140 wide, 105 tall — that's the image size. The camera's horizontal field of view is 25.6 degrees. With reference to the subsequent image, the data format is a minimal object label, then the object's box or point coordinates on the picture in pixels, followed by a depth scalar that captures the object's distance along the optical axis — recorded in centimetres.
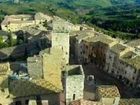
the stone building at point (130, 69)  5153
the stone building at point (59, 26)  5001
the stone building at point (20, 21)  8444
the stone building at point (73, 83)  3562
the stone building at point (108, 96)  3653
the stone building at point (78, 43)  6222
